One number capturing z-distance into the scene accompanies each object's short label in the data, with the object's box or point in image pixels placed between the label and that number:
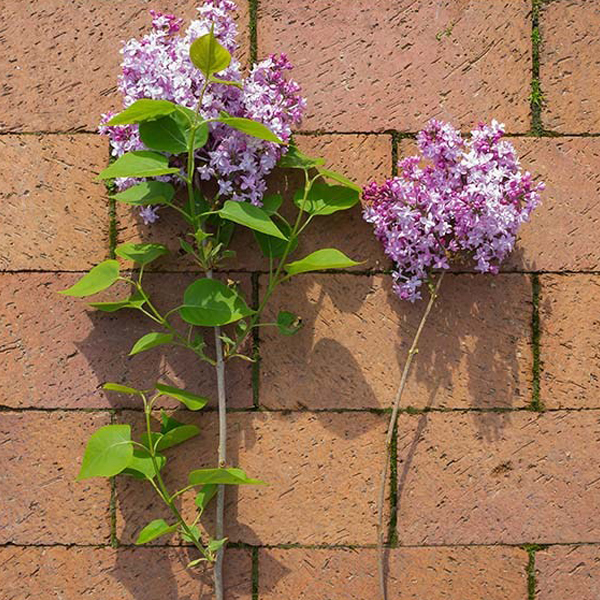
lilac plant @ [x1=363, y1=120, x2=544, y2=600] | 1.17
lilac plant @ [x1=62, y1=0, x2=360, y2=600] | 1.15
